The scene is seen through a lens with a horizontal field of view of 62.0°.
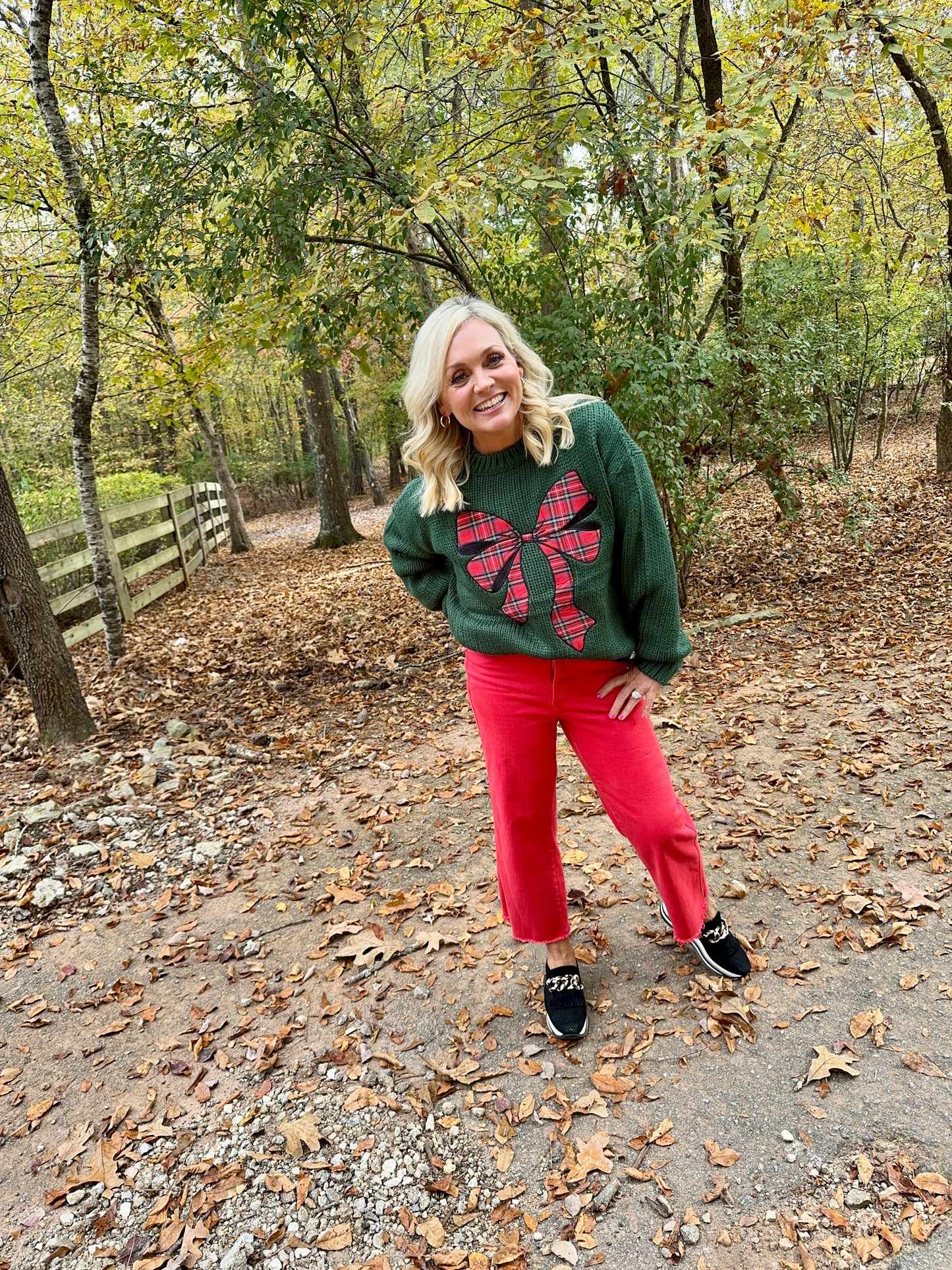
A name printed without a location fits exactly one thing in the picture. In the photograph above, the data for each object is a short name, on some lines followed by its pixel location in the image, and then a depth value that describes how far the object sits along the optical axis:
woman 2.06
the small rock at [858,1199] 1.82
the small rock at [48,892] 3.54
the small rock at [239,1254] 1.95
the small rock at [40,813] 4.10
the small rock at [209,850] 3.88
